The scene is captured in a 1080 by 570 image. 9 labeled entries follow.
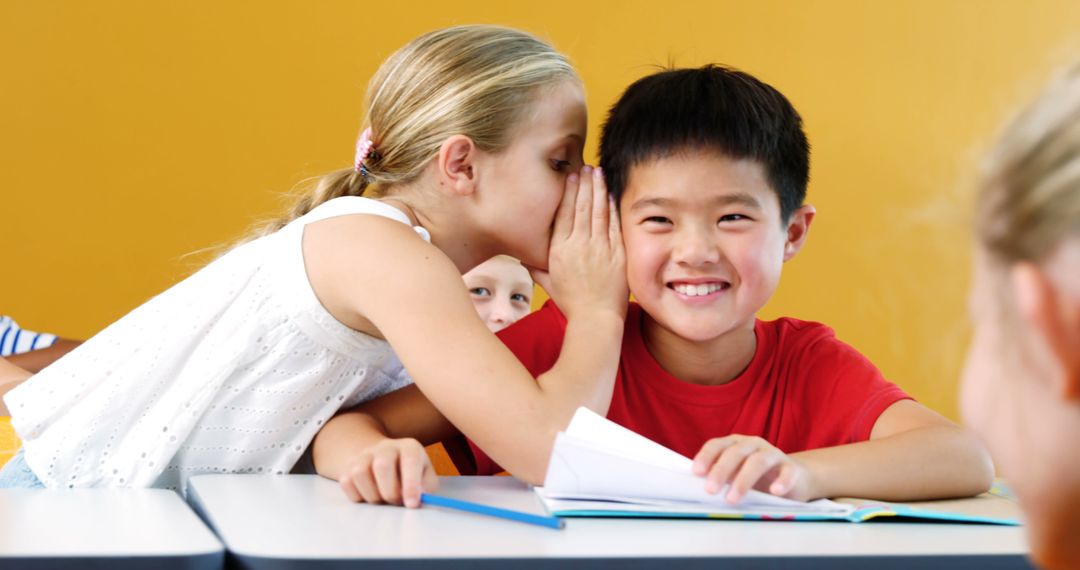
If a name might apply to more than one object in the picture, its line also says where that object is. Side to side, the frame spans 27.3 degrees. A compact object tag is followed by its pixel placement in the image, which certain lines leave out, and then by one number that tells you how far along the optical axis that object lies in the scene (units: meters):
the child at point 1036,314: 0.75
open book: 1.39
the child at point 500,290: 2.22
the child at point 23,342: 2.52
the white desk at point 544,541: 1.24
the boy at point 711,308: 1.67
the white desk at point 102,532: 1.17
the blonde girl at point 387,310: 1.54
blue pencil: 1.32
